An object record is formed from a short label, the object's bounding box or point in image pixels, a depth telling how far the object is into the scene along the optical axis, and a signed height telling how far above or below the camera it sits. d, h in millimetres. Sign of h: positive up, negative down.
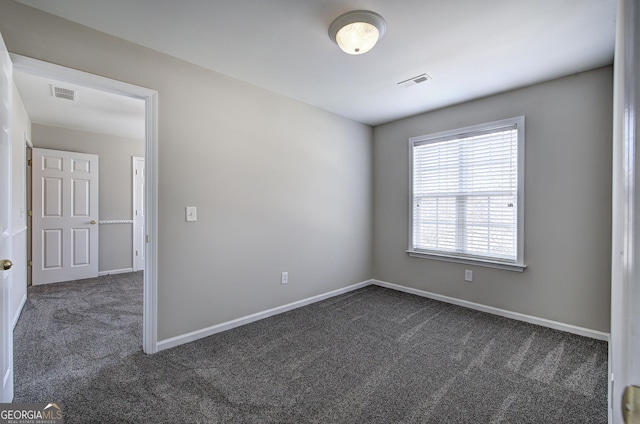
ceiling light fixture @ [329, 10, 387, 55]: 1937 +1275
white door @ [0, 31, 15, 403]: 1576 -129
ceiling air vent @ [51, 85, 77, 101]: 3220 +1338
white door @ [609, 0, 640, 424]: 390 +6
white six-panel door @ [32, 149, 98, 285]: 4418 -111
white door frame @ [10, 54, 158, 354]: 2389 -78
